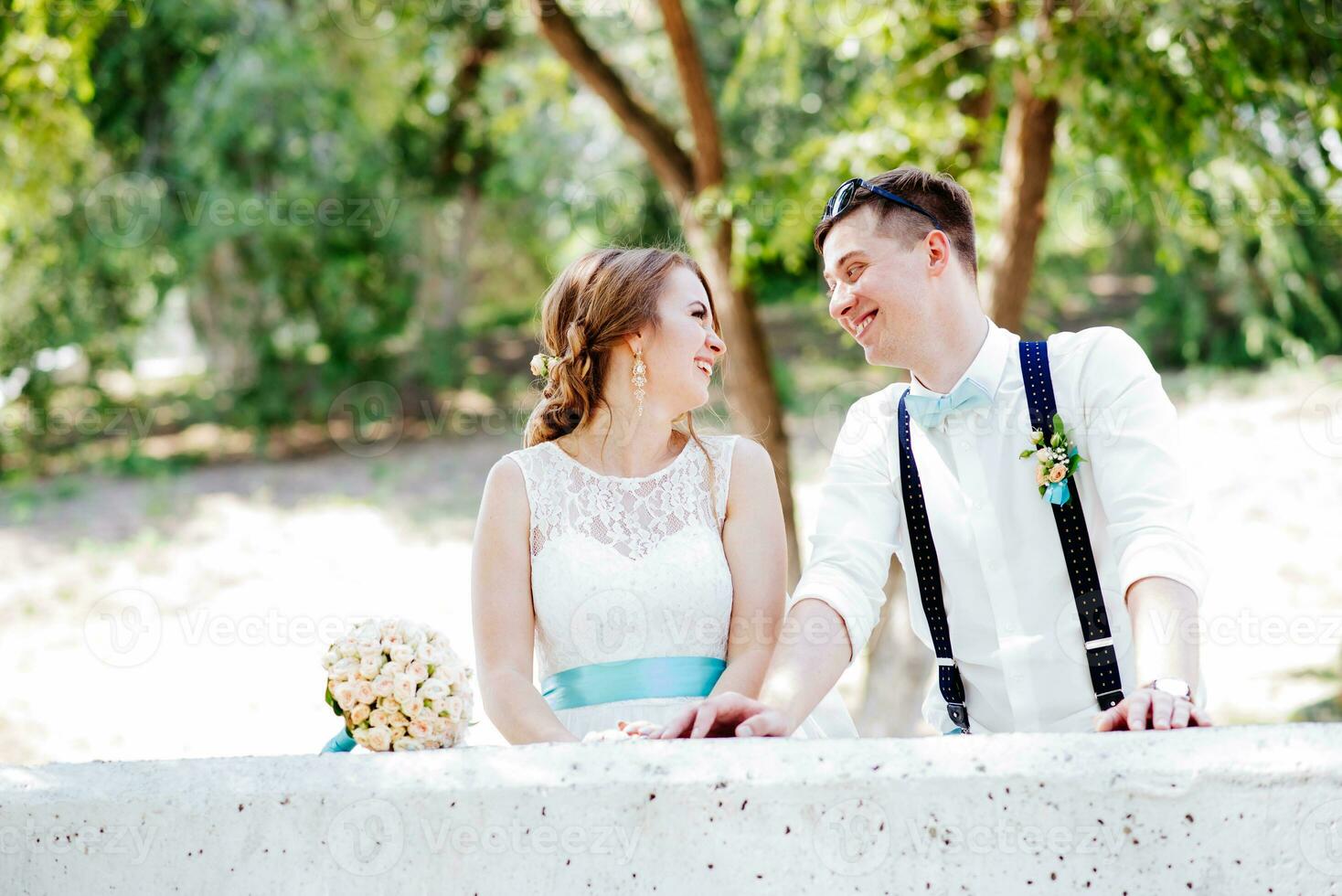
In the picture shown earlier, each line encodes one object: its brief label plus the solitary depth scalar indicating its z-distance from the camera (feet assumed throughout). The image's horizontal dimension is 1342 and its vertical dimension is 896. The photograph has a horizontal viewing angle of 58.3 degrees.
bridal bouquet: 7.13
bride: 9.26
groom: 7.91
